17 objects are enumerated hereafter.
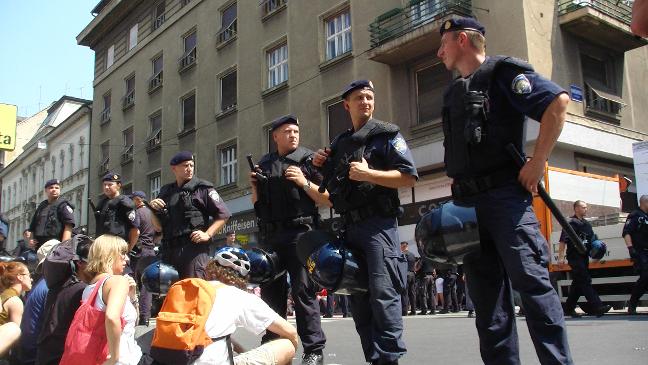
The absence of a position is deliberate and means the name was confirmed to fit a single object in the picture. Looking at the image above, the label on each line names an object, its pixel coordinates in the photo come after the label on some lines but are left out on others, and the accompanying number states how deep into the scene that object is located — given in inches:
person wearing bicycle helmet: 144.5
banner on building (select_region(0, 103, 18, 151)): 512.1
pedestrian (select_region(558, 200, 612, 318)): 378.9
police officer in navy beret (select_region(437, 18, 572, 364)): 117.3
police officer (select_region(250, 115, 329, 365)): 196.9
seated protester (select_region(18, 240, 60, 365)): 200.8
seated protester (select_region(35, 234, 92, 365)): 177.8
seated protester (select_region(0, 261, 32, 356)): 214.3
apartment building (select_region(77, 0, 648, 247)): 706.2
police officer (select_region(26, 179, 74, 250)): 352.8
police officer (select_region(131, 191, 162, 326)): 340.0
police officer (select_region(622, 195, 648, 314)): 369.4
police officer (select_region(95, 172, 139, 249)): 317.7
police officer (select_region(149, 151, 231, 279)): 234.2
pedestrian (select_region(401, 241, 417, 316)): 591.7
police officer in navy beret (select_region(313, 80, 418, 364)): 153.3
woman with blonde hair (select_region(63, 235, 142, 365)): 154.9
